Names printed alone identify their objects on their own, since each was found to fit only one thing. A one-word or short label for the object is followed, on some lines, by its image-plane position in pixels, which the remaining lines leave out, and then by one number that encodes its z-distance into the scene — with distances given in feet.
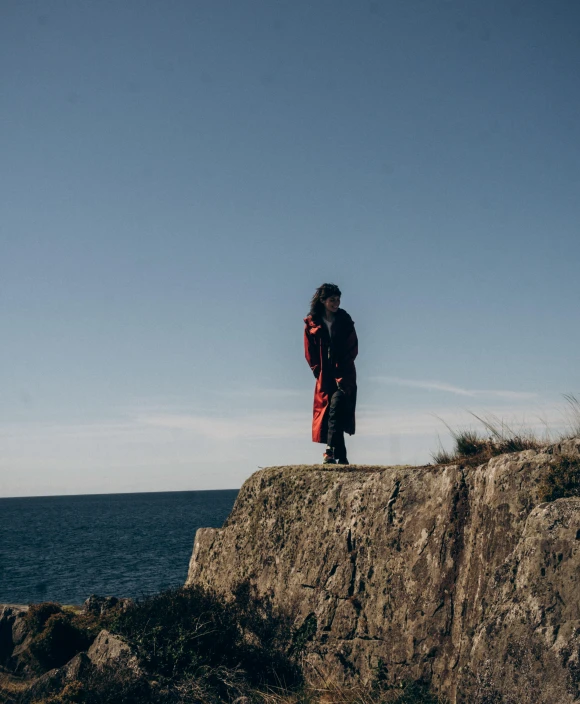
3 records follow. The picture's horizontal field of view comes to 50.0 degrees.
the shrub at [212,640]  22.68
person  30.45
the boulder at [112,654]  21.70
